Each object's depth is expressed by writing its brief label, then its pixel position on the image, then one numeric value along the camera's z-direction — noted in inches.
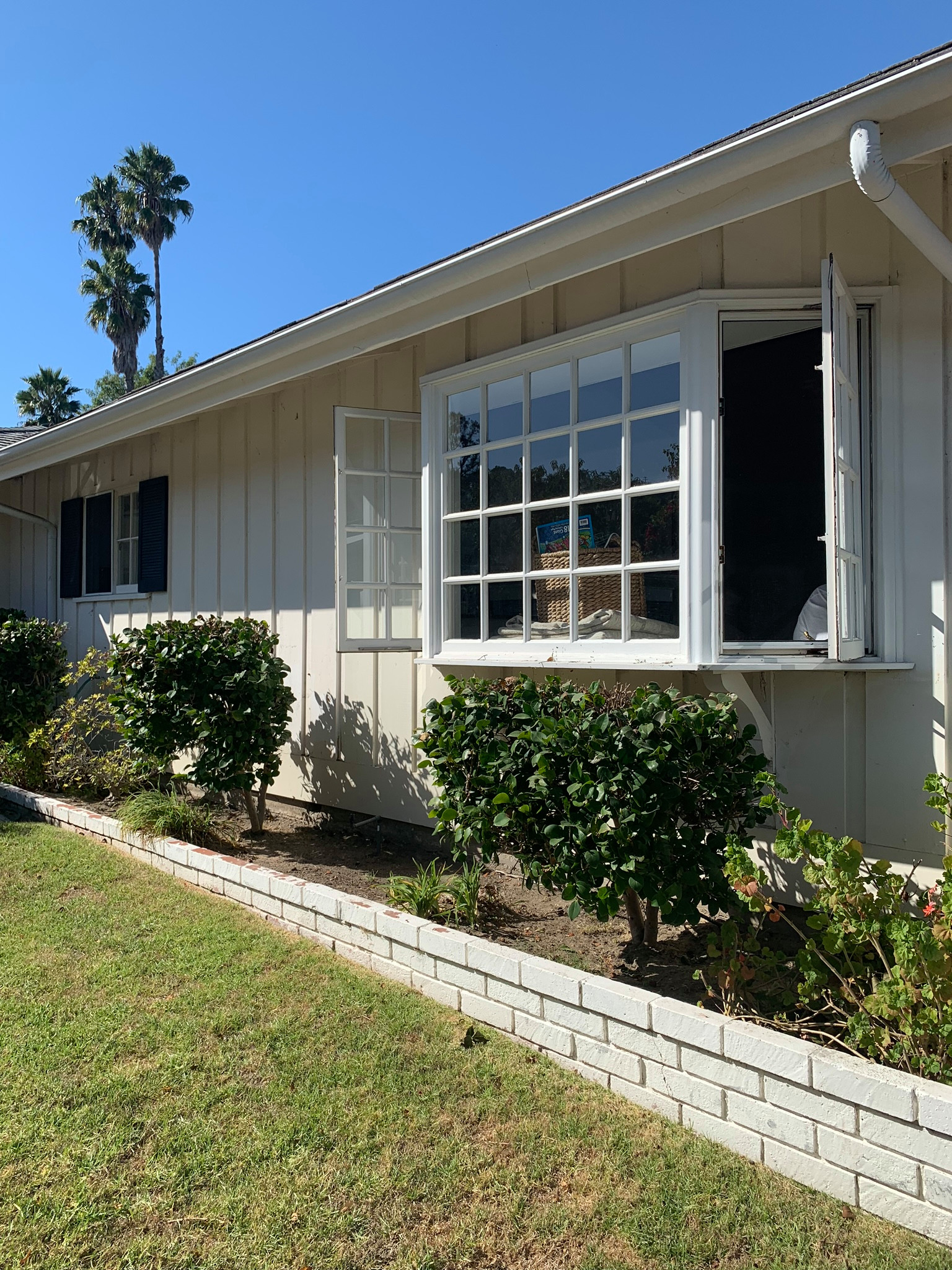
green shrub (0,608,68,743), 278.1
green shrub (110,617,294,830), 203.9
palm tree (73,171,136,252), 1238.3
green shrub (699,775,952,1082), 92.6
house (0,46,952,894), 128.8
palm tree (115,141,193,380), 1230.9
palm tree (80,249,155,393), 1218.0
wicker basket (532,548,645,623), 156.6
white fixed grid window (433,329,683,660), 151.3
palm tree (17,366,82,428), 1159.6
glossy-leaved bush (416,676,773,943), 118.1
